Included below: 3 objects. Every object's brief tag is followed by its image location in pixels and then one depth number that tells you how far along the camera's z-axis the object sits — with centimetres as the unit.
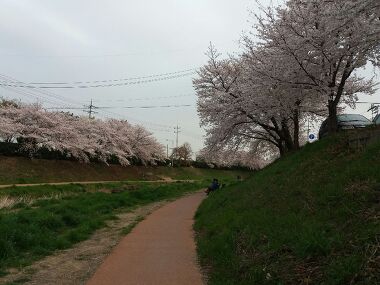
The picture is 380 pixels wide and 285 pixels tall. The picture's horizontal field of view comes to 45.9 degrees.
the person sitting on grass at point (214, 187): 3026
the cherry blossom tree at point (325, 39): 1201
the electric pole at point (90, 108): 6936
